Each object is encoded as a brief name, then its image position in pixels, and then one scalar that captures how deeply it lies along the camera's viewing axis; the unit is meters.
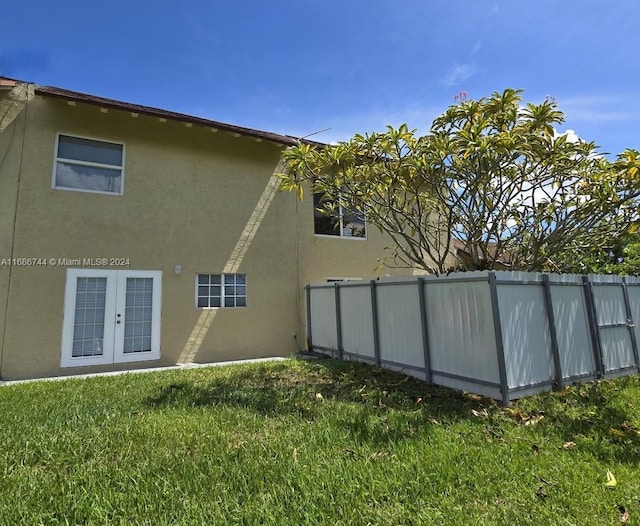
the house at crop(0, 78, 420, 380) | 8.62
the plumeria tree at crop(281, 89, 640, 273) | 6.88
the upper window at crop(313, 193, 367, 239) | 12.84
